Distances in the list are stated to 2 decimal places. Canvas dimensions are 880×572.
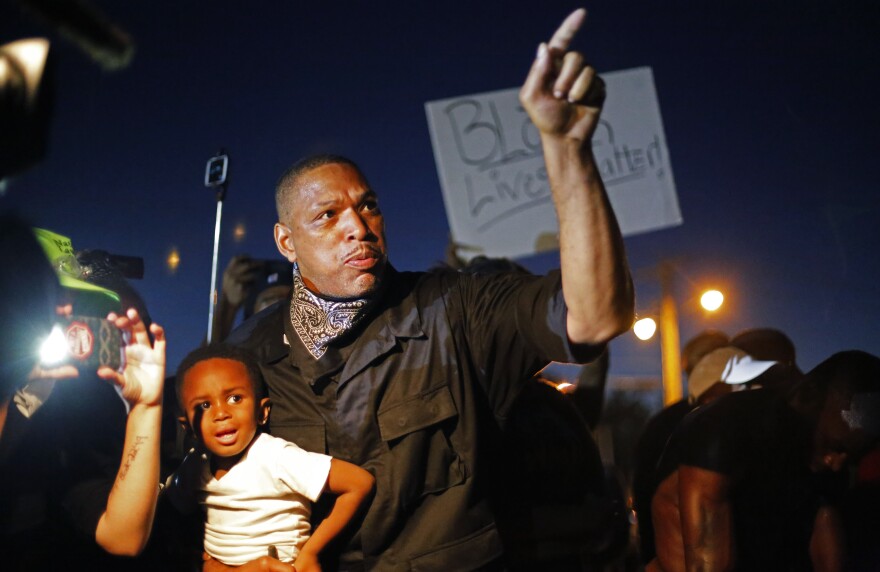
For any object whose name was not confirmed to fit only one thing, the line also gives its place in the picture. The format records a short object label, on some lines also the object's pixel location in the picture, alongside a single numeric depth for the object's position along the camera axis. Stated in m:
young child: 2.33
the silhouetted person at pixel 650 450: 3.65
